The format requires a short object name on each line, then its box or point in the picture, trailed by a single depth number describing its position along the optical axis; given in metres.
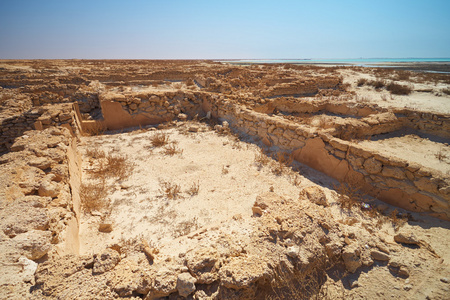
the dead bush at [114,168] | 4.65
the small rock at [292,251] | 2.30
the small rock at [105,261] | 1.92
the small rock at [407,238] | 2.74
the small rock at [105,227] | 3.15
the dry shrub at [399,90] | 12.88
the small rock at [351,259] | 2.39
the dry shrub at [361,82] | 16.21
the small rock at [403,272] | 2.29
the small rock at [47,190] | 2.82
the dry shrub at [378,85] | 14.73
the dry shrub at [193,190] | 4.12
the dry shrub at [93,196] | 3.63
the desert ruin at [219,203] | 2.00
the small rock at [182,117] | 8.21
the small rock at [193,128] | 7.20
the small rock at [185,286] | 1.87
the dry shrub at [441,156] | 5.23
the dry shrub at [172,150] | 5.68
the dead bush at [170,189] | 4.03
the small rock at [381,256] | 2.47
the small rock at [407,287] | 2.18
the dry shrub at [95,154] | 5.37
